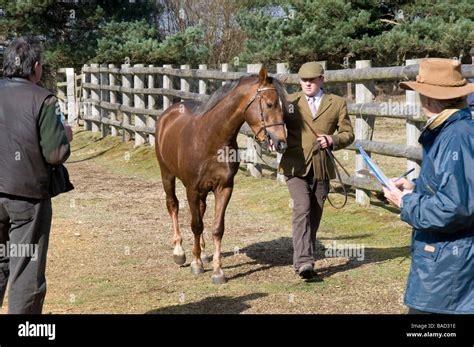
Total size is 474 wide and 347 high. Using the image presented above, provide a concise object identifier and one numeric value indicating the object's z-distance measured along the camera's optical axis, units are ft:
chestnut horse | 23.79
